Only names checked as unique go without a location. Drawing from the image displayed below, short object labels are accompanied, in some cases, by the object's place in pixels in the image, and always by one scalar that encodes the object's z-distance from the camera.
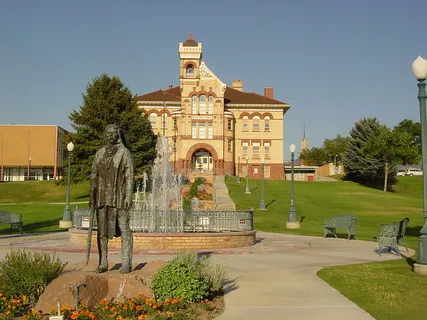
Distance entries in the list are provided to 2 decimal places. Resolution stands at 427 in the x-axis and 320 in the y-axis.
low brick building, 97.50
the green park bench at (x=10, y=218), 22.56
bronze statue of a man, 8.70
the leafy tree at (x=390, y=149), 70.75
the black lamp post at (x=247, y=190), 50.64
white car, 112.62
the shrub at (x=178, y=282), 8.20
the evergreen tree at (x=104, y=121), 52.50
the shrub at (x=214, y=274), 9.29
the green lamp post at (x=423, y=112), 12.05
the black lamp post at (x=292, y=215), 28.70
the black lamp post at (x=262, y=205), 39.48
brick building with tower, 69.06
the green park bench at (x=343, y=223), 22.60
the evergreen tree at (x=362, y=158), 73.19
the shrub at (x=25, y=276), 8.16
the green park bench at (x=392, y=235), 16.66
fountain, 17.27
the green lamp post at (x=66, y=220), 28.09
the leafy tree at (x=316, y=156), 119.44
